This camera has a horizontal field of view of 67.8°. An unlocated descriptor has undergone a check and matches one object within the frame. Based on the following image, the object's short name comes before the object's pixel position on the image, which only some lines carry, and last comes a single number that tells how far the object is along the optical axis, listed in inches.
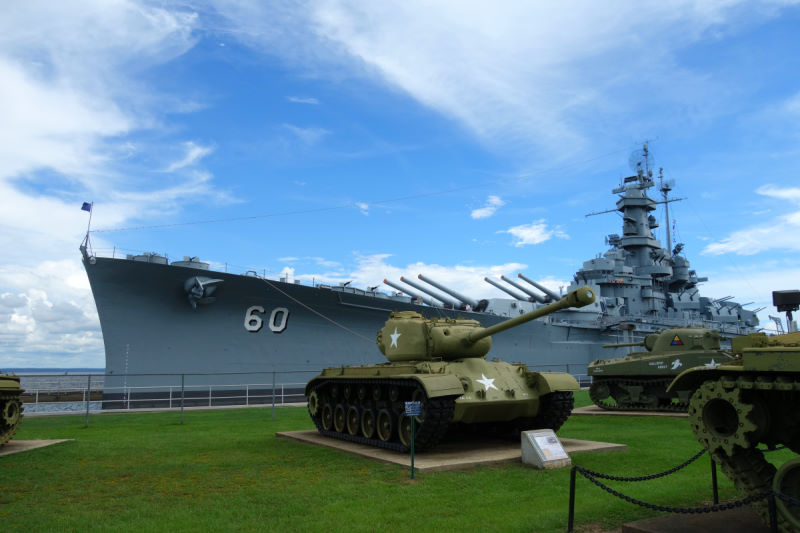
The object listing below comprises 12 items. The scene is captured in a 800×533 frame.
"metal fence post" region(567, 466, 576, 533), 198.9
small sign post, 300.7
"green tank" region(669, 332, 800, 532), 177.4
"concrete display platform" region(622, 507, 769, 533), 187.3
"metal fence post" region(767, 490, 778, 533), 160.6
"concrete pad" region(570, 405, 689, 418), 617.6
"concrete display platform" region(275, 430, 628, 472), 323.3
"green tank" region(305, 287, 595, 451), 347.6
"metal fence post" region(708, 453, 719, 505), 231.5
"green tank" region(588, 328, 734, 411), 628.1
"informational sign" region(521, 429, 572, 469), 312.8
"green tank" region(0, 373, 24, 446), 381.6
